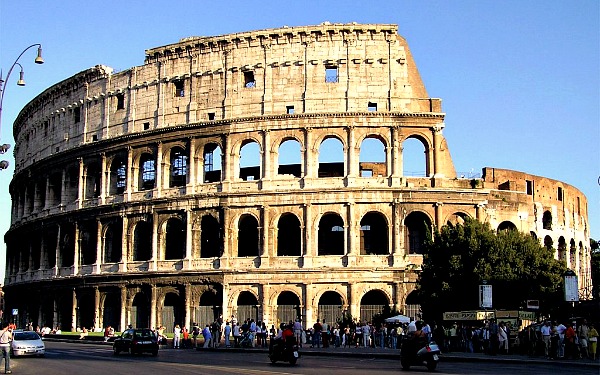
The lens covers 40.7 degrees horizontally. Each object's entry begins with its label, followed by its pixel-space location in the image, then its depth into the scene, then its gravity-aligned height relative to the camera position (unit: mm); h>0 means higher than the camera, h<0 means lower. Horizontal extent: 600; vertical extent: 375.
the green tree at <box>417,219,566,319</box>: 35125 +1438
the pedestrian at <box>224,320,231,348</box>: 37959 -1423
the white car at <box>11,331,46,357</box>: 29141 -1423
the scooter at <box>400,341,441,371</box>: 20703 -1297
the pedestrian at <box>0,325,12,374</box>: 21517 -1100
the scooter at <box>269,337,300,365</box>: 24078 -1409
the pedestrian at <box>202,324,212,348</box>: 37312 -1437
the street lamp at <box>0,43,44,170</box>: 25172 +6826
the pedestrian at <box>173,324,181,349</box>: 38125 -1567
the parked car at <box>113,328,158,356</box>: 31219 -1434
